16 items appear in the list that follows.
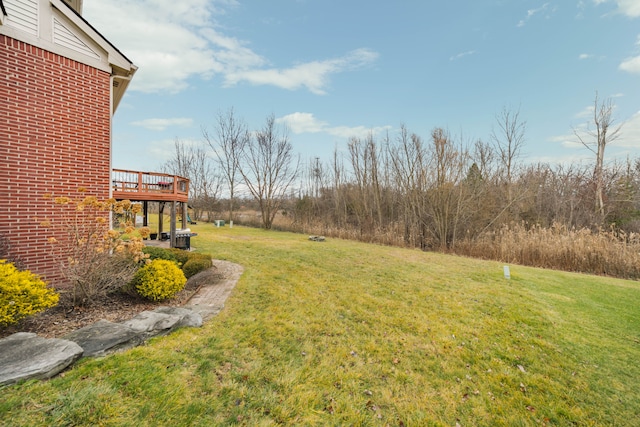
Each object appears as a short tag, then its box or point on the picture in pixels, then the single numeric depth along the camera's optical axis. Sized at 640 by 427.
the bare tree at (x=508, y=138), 15.06
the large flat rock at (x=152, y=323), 3.23
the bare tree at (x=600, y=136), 13.31
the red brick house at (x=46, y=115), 4.37
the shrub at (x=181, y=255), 6.16
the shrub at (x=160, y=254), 6.00
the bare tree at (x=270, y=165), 22.61
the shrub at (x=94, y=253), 3.79
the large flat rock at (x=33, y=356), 2.18
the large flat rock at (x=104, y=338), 2.71
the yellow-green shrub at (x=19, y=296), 2.87
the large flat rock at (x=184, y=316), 3.66
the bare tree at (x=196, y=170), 30.94
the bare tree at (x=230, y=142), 24.14
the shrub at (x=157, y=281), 4.29
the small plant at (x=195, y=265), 5.75
